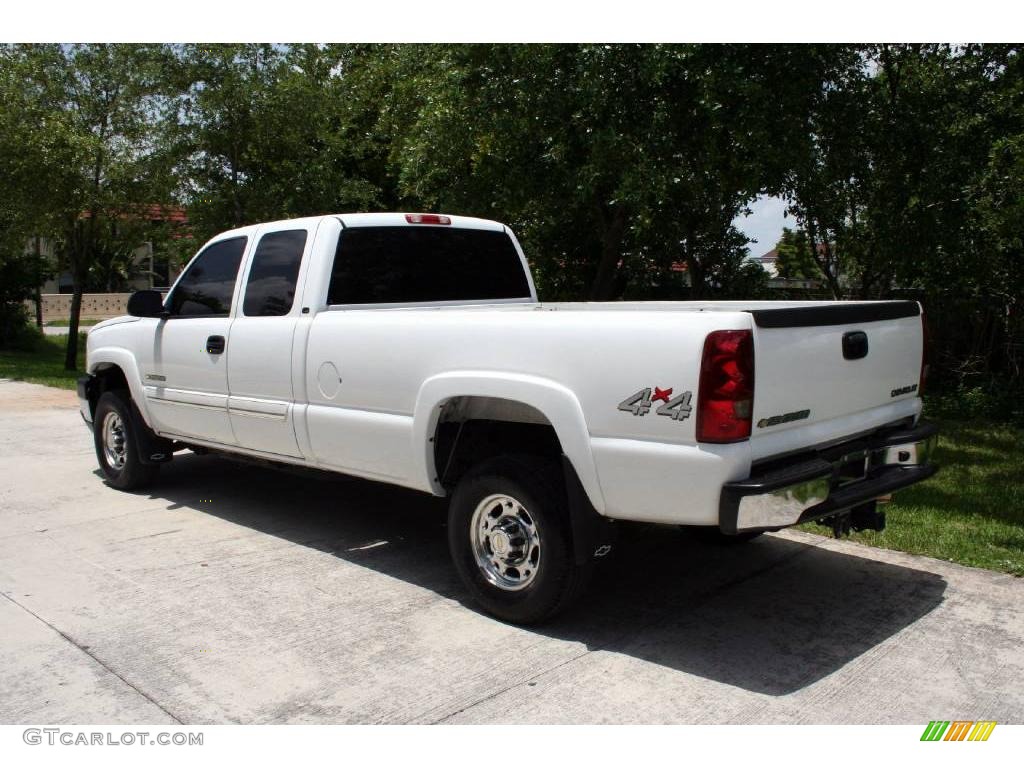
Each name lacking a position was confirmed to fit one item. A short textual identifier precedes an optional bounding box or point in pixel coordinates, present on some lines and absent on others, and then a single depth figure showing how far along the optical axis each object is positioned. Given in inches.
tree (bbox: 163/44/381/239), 601.0
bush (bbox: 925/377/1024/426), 486.3
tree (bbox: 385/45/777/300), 365.7
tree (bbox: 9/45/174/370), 684.7
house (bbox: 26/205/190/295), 2080.5
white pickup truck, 154.7
